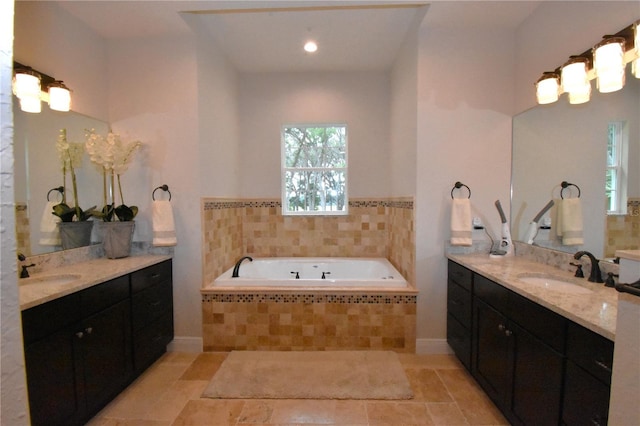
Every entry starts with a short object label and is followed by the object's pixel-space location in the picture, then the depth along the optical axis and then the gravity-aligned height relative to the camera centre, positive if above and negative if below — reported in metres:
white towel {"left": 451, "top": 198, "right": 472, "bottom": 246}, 2.35 -0.16
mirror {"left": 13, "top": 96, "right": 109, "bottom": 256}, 1.86 +0.24
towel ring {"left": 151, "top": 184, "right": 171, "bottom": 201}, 2.45 +0.12
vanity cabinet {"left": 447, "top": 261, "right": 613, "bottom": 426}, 1.11 -0.76
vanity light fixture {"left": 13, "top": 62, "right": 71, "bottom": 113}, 1.85 +0.77
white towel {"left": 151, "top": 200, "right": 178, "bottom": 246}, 2.38 -0.18
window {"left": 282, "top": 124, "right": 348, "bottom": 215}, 3.62 +0.42
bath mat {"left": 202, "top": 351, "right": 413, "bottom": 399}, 1.96 -1.29
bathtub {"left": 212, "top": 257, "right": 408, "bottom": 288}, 3.22 -0.75
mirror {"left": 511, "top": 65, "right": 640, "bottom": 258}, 1.58 +0.29
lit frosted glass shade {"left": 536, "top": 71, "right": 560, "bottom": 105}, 1.98 +0.82
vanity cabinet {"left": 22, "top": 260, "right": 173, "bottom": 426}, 1.37 -0.84
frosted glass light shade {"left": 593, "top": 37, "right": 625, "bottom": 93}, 1.55 +0.78
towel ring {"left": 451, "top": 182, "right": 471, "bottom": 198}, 2.41 +0.15
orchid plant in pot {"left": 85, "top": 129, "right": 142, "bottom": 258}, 2.21 +0.18
